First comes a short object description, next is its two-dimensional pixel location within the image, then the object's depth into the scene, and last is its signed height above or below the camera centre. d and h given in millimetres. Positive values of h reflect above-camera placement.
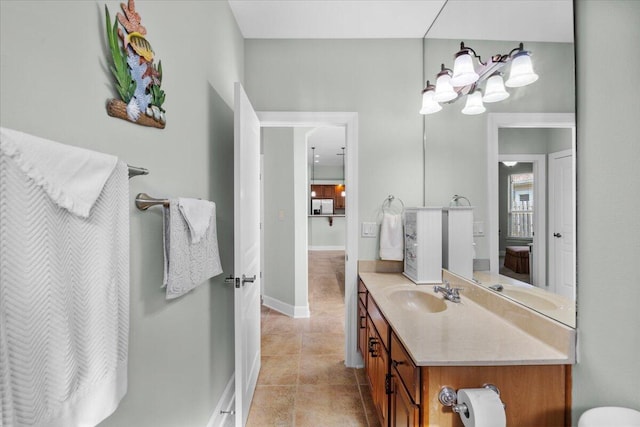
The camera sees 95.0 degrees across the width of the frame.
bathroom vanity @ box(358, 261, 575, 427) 1042 -549
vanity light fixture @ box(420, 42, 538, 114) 1313 +741
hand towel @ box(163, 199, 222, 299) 1101 -178
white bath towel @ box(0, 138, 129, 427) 487 -177
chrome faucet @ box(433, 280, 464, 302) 1717 -484
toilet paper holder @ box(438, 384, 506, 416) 1027 -645
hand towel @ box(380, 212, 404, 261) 2307 -221
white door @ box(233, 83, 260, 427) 1600 -229
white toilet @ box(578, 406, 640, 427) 823 -586
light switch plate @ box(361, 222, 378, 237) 2377 -138
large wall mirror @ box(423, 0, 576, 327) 1124 +255
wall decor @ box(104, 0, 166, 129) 864 +456
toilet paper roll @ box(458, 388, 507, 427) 893 -613
